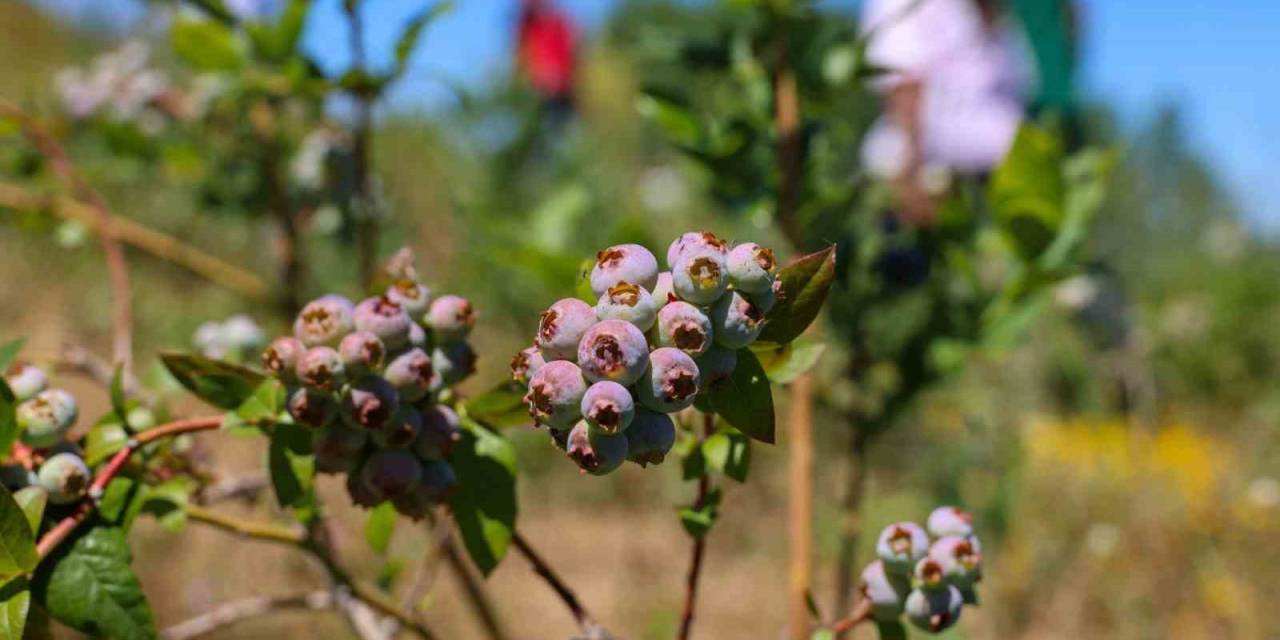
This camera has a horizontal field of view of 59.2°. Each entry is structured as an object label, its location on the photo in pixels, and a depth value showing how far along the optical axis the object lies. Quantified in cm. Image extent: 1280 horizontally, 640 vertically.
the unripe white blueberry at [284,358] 57
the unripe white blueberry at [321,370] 56
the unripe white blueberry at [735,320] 47
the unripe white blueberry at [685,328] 46
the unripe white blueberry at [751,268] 47
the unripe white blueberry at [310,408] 57
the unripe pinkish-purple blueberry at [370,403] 57
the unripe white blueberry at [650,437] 48
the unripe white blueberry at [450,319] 60
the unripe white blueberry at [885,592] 66
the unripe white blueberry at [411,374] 58
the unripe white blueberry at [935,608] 64
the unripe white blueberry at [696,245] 47
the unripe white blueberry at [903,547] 64
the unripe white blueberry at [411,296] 59
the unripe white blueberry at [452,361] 61
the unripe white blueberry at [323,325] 58
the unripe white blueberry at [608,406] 45
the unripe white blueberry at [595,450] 46
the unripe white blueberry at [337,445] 58
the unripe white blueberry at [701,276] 46
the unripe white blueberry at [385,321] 57
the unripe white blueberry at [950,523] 66
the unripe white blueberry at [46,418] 60
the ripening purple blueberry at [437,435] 60
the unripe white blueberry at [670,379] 46
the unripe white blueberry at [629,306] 46
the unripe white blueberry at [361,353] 56
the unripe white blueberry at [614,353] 45
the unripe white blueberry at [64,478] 59
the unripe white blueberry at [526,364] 51
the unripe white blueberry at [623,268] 48
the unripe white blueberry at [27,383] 63
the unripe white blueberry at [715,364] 48
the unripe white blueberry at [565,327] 47
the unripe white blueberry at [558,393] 46
